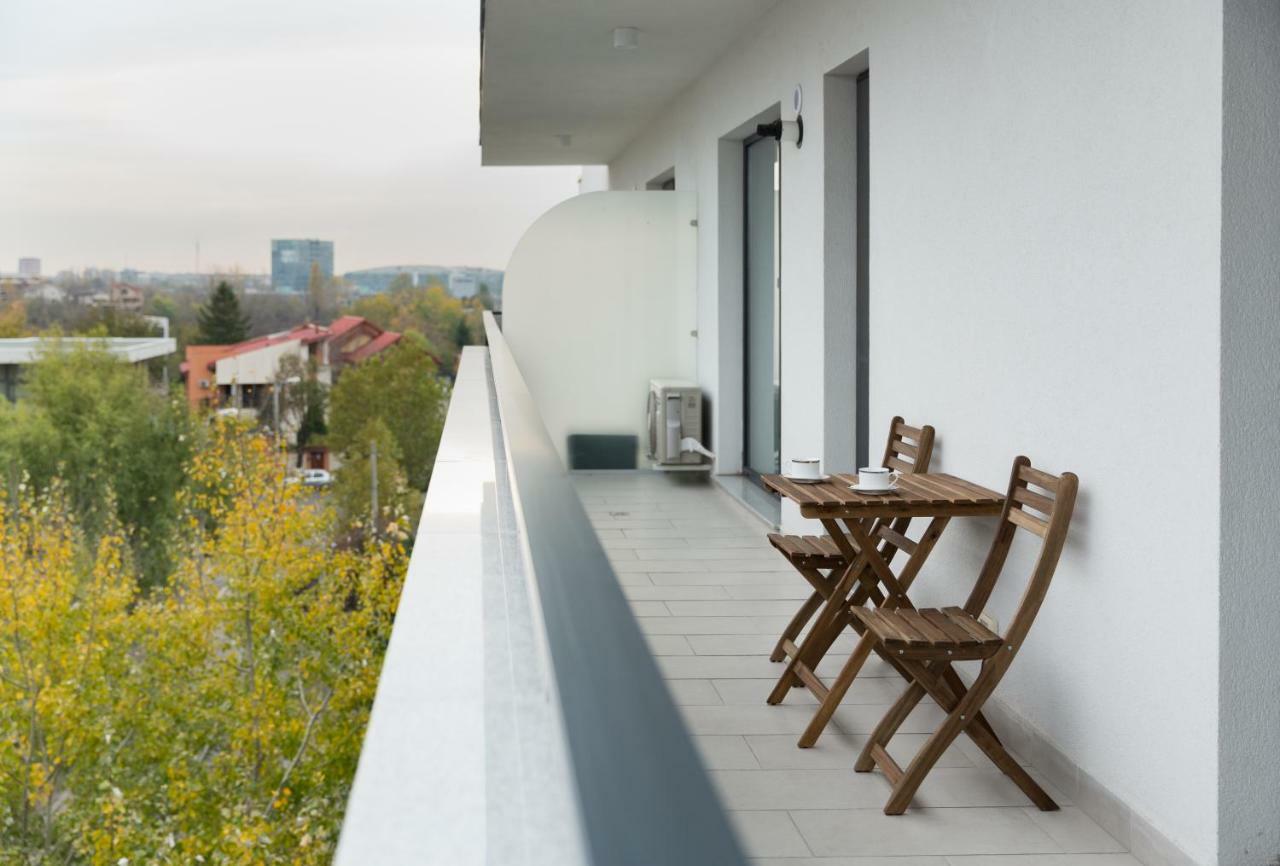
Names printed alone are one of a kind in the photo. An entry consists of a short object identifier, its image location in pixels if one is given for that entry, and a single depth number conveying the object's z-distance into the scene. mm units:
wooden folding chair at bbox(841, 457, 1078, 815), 3395
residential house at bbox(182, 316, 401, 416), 55750
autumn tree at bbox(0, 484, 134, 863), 20266
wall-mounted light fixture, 6867
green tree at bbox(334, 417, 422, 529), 46438
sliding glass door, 8469
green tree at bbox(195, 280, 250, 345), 60500
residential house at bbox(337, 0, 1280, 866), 1115
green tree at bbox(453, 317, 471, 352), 50938
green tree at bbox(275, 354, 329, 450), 55312
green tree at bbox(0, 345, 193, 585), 43812
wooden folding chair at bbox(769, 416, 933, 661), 4500
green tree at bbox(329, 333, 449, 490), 50250
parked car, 49750
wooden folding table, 3887
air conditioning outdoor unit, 9430
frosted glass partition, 10047
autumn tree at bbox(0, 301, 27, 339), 53406
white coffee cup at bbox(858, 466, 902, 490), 4109
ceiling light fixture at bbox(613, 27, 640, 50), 8141
